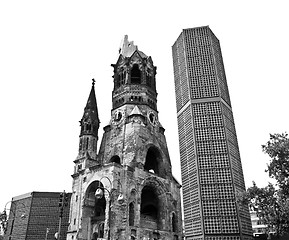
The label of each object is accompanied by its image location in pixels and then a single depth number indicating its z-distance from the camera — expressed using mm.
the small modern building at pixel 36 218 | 79562
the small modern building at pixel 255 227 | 78050
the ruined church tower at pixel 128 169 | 39750
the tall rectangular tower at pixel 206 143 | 42188
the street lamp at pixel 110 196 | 37138
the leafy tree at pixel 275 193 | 23500
